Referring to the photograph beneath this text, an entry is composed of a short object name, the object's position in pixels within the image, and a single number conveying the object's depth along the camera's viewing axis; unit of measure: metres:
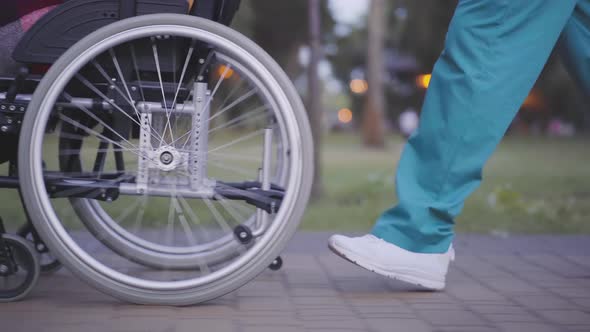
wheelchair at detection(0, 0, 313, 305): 2.76
